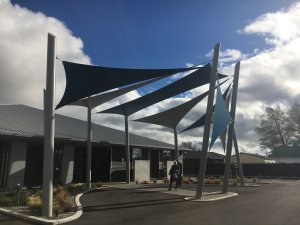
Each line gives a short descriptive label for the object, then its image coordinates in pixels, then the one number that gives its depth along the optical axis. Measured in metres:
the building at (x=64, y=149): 12.00
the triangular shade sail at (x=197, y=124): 16.47
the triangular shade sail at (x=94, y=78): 9.44
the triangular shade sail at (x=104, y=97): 11.49
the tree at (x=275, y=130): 38.53
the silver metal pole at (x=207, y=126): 9.54
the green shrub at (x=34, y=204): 7.05
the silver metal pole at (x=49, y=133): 6.49
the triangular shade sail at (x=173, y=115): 14.53
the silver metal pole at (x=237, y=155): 14.44
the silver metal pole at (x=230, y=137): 11.35
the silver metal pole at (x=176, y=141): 15.84
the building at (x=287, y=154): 37.12
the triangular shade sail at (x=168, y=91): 11.89
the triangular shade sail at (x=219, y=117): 10.14
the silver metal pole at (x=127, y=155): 15.14
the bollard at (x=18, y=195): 7.56
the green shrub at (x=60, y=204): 6.87
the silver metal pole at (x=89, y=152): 12.08
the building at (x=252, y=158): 38.52
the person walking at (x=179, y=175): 12.07
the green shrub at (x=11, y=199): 7.73
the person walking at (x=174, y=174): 11.72
